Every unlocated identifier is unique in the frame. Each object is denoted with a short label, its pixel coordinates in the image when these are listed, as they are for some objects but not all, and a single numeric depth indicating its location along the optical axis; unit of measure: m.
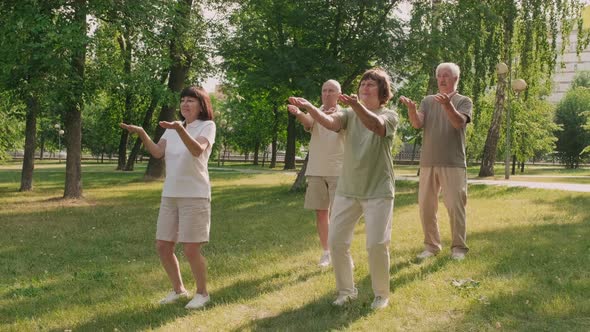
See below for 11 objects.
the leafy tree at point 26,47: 11.48
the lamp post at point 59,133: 58.88
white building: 110.81
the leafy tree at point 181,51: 14.73
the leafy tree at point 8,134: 22.50
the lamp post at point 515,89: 20.41
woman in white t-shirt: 4.75
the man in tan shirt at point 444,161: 6.38
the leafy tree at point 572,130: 51.31
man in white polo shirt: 6.17
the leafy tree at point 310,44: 14.76
